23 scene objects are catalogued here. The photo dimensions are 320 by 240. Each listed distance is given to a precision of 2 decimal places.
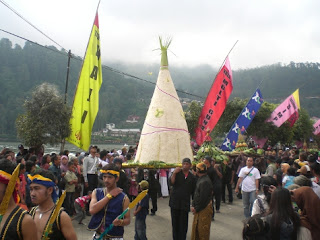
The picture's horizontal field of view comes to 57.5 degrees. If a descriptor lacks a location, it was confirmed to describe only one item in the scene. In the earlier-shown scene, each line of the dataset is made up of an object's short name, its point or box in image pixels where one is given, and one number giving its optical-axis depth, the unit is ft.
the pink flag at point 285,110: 62.49
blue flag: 42.32
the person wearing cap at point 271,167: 27.44
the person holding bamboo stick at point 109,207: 10.71
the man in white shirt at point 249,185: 23.45
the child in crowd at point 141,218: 17.51
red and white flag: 39.14
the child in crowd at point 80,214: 22.51
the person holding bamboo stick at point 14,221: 6.73
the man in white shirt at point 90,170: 26.16
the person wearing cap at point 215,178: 24.90
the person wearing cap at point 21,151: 29.35
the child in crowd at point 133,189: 28.25
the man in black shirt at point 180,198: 18.24
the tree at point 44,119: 30.71
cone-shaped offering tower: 32.37
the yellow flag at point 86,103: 29.04
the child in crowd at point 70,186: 23.52
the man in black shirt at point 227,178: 32.12
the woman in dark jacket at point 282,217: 9.47
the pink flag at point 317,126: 94.07
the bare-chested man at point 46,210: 8.42
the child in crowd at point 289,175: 19.11
